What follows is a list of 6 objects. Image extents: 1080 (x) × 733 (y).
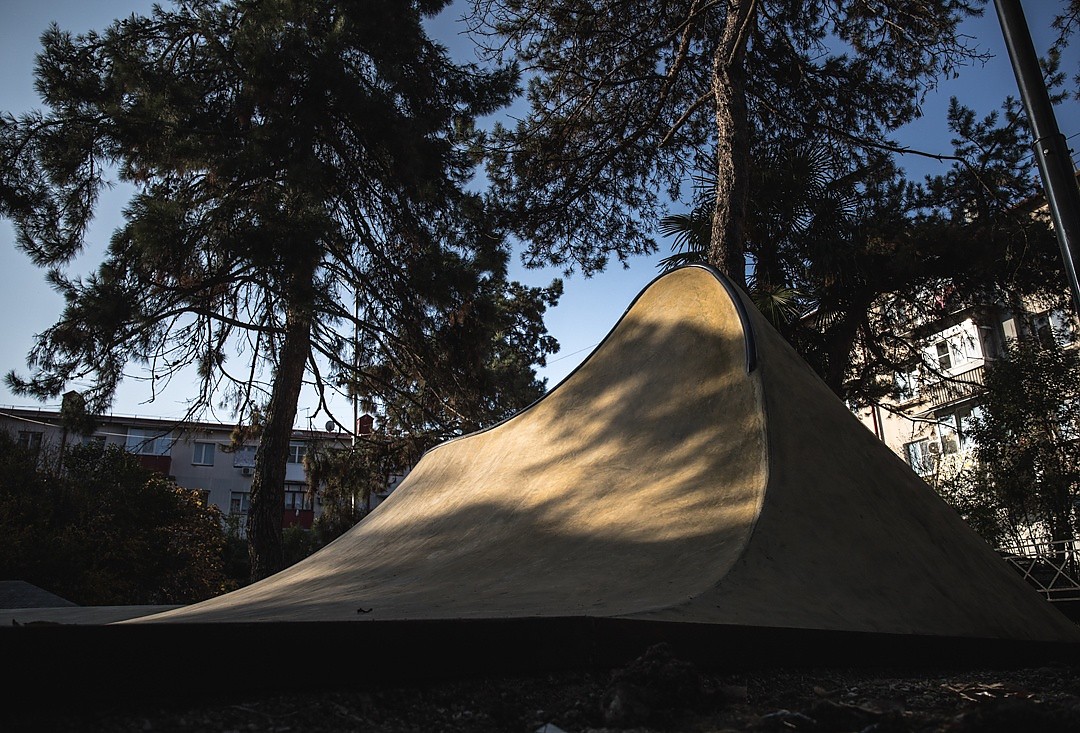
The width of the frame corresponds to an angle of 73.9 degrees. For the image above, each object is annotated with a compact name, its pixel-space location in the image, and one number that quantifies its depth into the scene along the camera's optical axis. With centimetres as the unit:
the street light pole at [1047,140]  347
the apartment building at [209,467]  3756
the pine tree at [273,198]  889
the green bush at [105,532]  1476
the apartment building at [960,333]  1235
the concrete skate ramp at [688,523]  321
